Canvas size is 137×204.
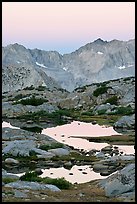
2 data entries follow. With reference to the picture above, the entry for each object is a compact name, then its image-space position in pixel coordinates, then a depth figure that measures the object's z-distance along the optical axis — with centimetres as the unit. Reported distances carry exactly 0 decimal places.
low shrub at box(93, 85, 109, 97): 11412
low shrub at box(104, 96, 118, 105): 10479
